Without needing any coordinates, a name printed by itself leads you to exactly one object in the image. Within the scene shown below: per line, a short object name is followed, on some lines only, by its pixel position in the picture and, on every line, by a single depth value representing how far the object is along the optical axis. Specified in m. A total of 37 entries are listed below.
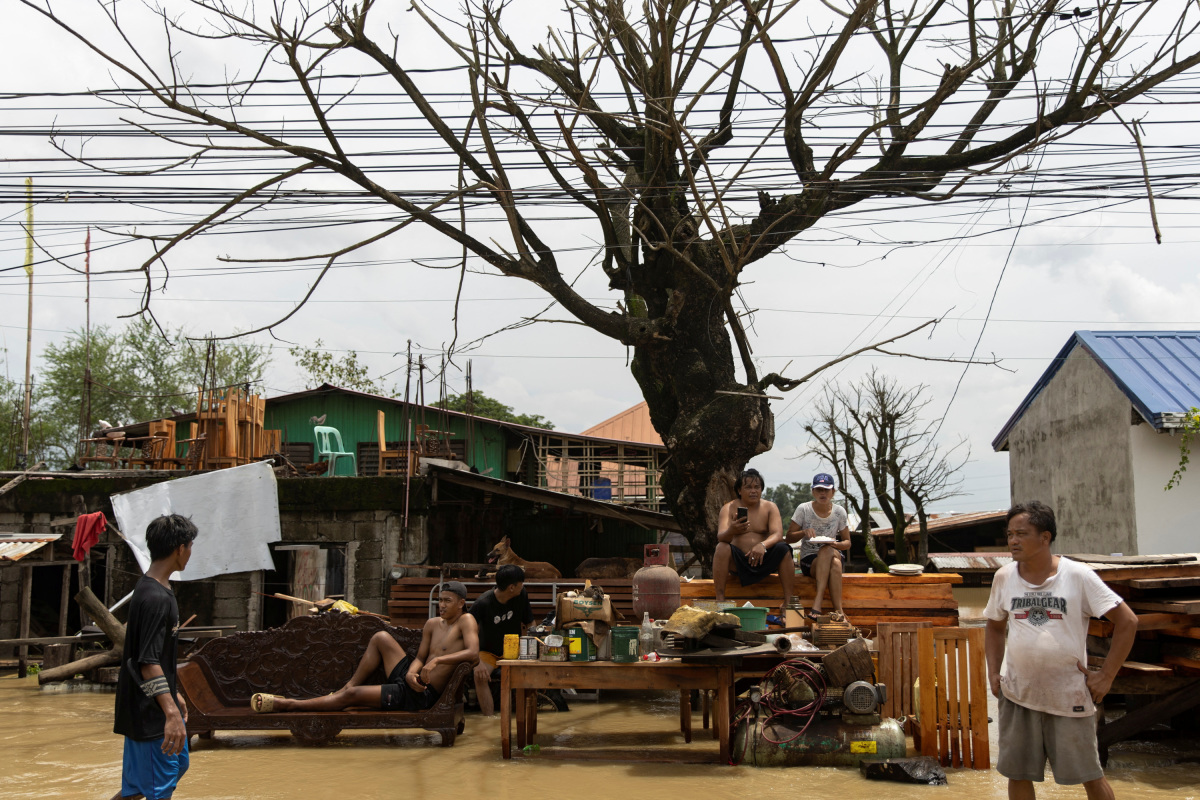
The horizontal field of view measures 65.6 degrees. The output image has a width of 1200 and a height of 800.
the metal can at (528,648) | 7.35
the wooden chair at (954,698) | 6.83
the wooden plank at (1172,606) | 6.62
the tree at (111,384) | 42.41
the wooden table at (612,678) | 6.99
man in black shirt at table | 8.84
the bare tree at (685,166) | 9.27
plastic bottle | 7.39
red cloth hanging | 12.70
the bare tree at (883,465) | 29.69
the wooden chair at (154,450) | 18.03
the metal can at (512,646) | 7.48
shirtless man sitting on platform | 9.05
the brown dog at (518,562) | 13.83
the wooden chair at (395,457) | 19.50
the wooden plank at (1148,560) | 7.14
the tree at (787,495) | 81.94
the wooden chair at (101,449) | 19.29
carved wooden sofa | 7.70
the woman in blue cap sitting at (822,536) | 8.95
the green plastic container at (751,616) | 7.52
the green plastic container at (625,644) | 7.13
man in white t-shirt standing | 4.55
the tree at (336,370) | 45.09
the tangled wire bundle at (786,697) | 7.02
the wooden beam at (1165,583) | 6.98
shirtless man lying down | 7.76
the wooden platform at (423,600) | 12.30
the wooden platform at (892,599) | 9.32
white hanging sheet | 14.86
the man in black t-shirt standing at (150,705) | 4.38
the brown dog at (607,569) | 15.04
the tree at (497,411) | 48.75
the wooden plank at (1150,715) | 6.93
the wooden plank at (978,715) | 6.81
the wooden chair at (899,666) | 7.21
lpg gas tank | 8.26
